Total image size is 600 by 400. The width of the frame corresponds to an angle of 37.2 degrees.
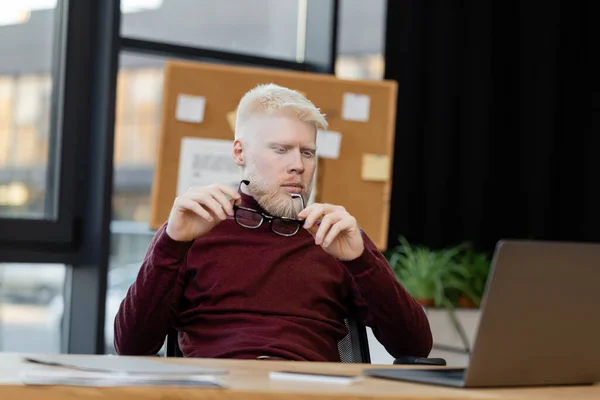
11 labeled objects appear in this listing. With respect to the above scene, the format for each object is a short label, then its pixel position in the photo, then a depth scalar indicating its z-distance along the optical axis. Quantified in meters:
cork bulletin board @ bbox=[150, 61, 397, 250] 3.56
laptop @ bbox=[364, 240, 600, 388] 1.09
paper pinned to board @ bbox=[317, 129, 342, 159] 3.71
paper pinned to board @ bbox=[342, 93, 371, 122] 3.75
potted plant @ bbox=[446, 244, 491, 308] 4.07
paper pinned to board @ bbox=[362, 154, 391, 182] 3.77
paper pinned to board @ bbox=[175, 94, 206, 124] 3.57
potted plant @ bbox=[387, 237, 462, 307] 3.96
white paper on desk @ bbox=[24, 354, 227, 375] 1.10
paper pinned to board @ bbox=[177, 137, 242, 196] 3.57
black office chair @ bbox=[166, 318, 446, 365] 1.95
